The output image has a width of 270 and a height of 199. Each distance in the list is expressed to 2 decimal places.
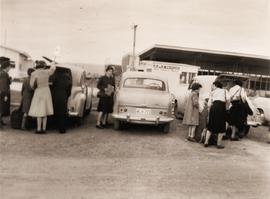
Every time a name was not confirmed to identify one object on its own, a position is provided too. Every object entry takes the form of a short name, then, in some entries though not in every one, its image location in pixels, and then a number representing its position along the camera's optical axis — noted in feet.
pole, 92.67
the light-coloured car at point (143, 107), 33.88
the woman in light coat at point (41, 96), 31.40
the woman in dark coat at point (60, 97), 32.45
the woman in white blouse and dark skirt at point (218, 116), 31.07
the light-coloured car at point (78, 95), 34.32
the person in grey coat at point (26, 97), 32.32
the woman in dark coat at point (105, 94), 36.22
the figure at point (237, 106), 34.19
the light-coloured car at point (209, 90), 36.44
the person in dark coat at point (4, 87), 33.19
